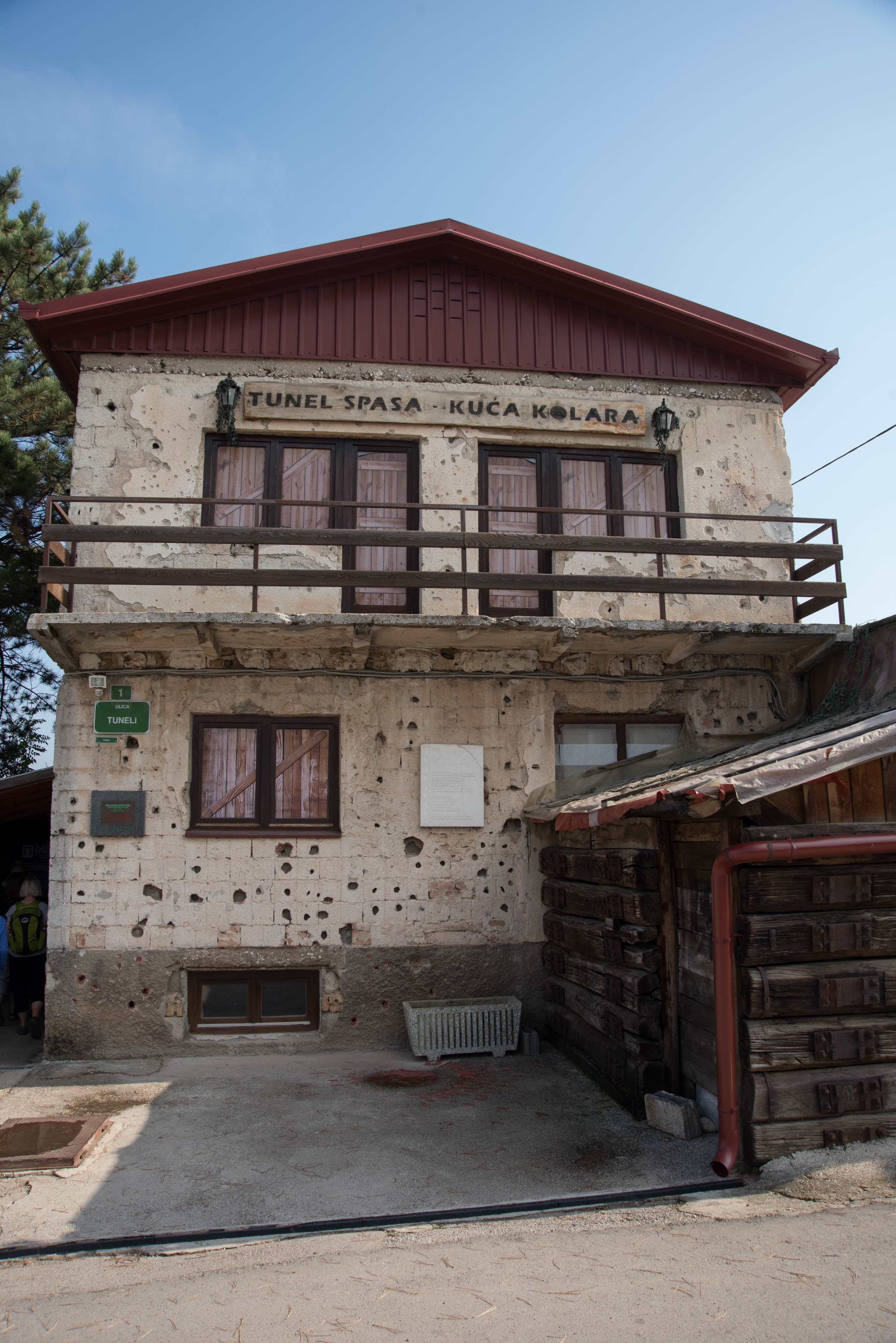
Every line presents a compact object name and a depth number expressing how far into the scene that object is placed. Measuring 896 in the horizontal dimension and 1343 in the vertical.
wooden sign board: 9.77
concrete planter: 8.11
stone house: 8.58
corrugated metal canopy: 4.91
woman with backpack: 9.26
